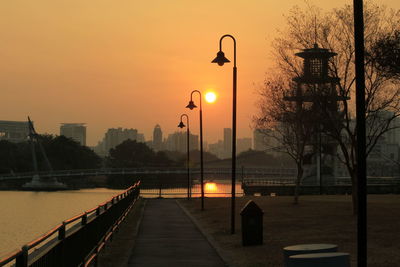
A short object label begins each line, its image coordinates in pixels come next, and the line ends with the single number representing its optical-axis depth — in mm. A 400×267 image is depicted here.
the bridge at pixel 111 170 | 128488
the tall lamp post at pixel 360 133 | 13281
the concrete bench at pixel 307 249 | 14312
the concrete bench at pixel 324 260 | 12578
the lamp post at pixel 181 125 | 65188
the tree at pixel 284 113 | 51125
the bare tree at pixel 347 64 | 40000
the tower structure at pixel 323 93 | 41094
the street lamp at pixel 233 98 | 28375
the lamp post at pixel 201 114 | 46844
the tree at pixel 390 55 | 28297
